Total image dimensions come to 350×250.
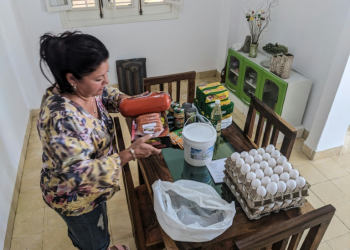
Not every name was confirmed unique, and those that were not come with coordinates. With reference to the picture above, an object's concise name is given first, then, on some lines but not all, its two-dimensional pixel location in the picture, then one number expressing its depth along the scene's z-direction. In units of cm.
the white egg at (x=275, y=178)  104
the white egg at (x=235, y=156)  115
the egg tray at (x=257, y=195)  102
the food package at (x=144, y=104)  141
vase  283
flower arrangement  276
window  292
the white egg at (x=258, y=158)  112
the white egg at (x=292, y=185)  103
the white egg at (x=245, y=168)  108
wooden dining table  102
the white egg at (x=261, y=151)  117
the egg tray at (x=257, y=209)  106
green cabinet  252
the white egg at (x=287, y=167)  108
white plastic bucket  125
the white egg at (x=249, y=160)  111
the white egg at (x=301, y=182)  104
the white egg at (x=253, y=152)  116
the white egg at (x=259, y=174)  105
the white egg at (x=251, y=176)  105
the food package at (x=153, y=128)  140
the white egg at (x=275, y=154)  115
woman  95
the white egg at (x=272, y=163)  110
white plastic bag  100
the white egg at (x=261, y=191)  100
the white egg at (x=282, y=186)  102
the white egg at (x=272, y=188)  101
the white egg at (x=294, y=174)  106
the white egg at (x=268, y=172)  106
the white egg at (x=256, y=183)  102
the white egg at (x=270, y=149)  118
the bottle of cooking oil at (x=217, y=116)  150
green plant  256
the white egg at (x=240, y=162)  111
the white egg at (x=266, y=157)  113
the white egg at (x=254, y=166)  108
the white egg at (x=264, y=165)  108
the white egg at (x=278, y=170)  107
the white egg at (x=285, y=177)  105
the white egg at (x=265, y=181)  103
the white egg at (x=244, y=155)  114
